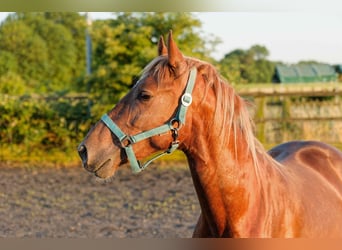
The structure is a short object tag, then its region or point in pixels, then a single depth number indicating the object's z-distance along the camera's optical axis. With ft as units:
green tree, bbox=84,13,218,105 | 31.55
